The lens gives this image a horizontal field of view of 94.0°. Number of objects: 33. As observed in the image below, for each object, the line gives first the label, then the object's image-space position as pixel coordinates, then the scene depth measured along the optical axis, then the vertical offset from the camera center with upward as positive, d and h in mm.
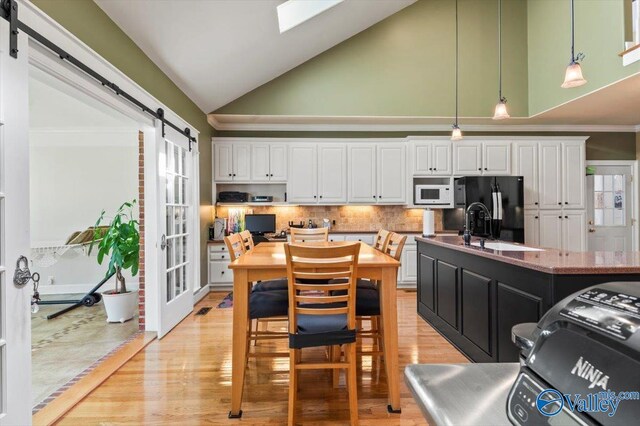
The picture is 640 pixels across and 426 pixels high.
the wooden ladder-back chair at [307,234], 3302 -233
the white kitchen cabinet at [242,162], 4873 +851
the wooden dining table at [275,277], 1840 -590
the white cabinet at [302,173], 4898 +667
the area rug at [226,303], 3947 -1210
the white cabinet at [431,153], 4852 +968
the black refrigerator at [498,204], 4426 +129
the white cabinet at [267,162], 4887 +849
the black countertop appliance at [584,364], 416 -239
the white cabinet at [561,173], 4828 +609
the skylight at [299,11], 3432 +2396
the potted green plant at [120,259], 3287 -485
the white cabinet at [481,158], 4848 +883
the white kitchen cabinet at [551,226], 4832 -233
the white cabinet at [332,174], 4926 +651
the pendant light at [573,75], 2191 +1008
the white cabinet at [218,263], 4605 -753
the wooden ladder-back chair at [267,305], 2055 -630
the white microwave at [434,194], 4848 +299
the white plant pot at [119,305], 3279 -1003
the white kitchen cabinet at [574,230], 4809 -300
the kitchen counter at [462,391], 530 -359
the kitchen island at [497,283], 1642 -507
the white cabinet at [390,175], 4957 +631
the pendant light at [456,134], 3498 +930
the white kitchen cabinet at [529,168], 4828 +710
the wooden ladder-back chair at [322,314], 1669 -601
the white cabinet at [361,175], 4945 +632
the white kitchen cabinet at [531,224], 4816 -198
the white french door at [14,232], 1476 -84
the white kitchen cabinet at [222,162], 4848 +849
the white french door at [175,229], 3090 -170
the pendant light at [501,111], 2949 +1000
